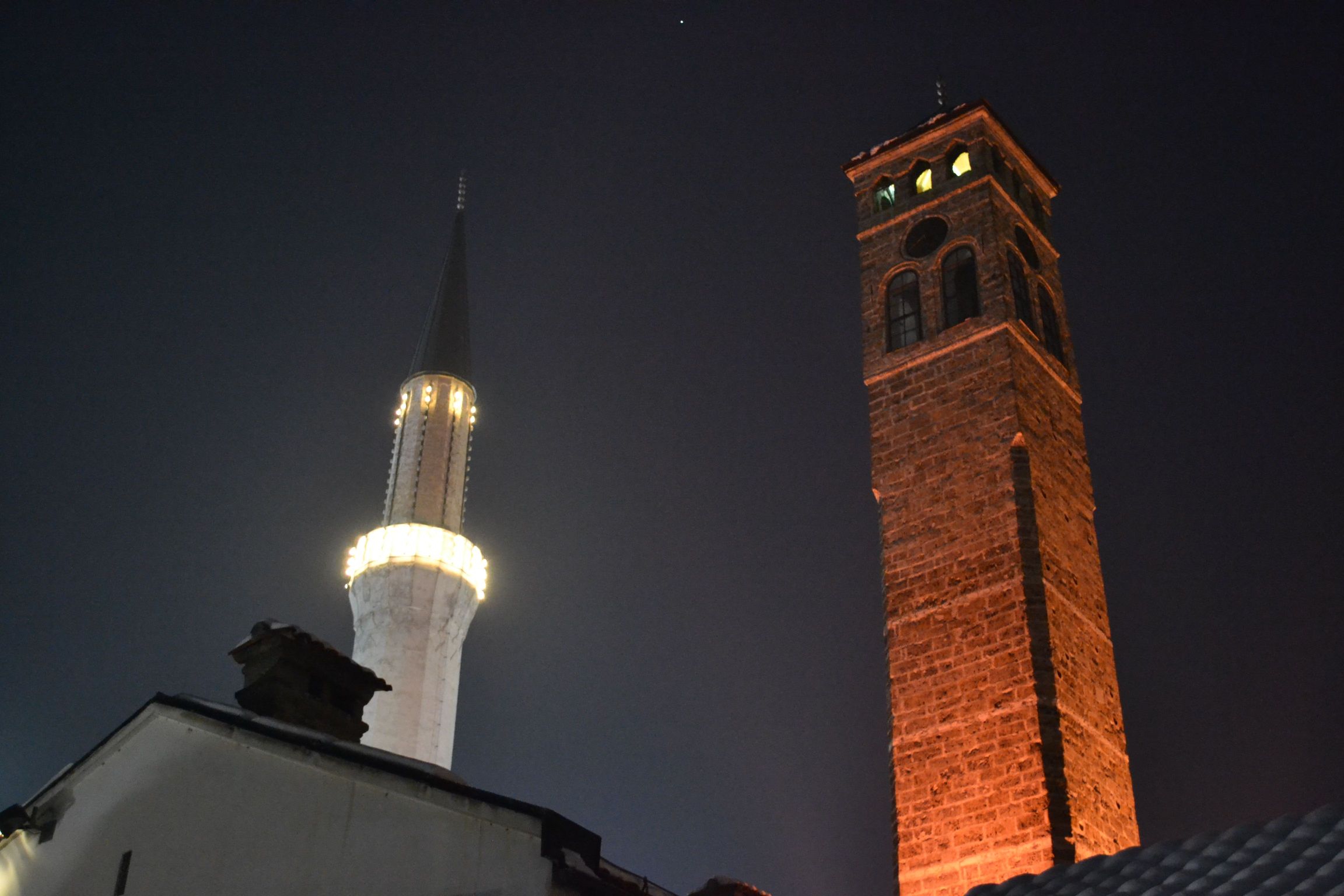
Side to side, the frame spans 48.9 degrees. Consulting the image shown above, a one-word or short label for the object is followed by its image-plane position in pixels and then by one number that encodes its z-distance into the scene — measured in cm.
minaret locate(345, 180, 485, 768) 2967
